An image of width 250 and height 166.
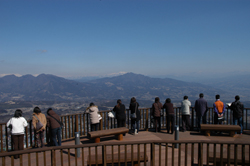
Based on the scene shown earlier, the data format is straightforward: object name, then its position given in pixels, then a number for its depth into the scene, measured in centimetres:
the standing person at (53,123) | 719
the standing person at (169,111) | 913
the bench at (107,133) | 762
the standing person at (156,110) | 922
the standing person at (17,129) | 655
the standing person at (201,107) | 924
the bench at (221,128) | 825
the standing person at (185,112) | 931
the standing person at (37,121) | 703
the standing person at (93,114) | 848
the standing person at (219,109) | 898
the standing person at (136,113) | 893
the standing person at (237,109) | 876
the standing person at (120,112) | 880
